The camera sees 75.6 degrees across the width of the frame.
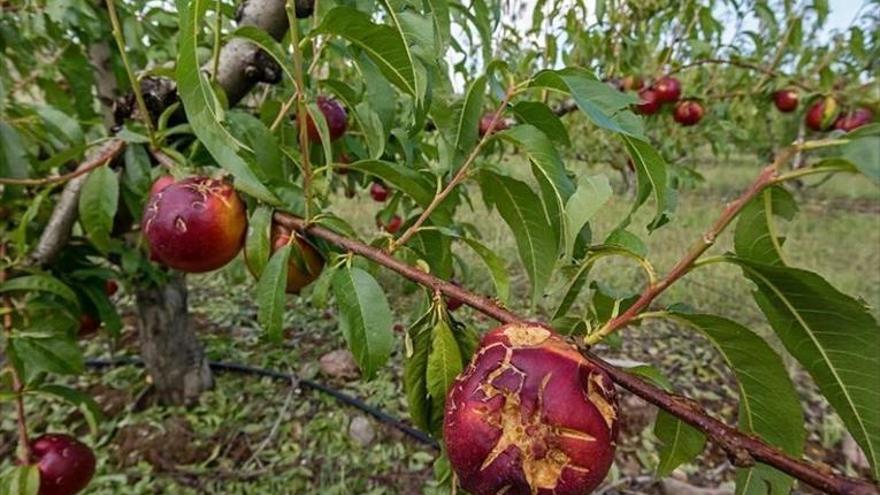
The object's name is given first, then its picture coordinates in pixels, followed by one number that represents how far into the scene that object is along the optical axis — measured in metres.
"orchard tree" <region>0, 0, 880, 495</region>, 0.32
